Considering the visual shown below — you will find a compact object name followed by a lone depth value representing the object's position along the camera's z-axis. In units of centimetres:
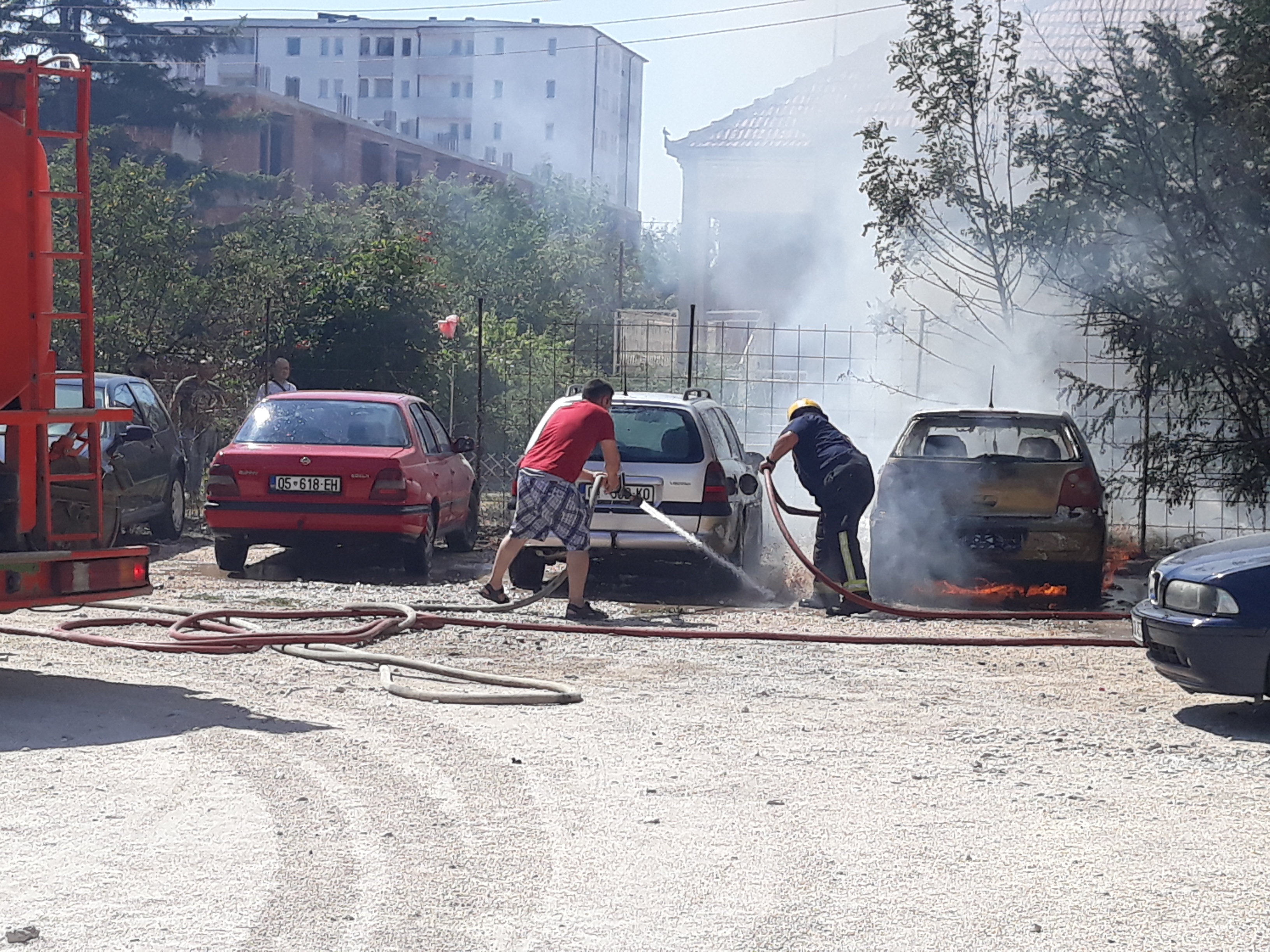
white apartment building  7881
